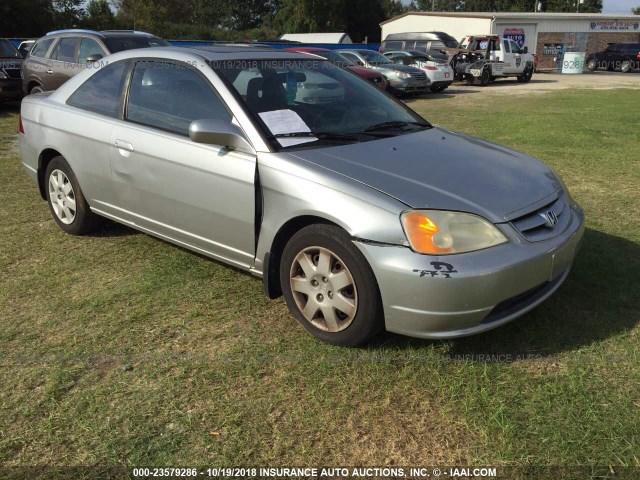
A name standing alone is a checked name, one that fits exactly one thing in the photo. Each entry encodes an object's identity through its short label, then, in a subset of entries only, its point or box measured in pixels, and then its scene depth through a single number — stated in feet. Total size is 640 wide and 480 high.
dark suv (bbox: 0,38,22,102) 41.88
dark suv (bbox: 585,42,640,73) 118.42
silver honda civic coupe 9.21
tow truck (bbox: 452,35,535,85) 77.97
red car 53.59
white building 129.49
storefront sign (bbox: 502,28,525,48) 131.06
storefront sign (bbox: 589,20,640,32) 142.72
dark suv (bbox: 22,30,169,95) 33.81
